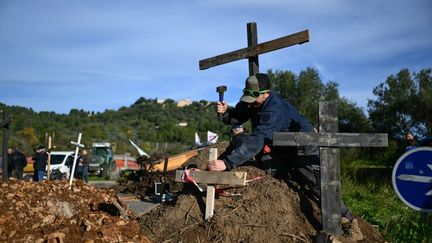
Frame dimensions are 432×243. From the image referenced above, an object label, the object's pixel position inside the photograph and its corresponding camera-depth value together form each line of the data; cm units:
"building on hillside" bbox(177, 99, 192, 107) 13048
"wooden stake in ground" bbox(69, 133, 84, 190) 1021
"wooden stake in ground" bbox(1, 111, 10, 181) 1017
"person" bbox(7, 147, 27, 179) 1653
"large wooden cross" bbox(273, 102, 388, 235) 420
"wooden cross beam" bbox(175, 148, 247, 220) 424
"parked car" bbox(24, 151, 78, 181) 2039
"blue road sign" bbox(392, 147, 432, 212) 457
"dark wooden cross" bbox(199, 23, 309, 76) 619
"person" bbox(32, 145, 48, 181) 1684
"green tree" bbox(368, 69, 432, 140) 2819
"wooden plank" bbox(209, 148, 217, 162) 452
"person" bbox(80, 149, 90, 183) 2048
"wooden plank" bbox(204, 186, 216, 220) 440
